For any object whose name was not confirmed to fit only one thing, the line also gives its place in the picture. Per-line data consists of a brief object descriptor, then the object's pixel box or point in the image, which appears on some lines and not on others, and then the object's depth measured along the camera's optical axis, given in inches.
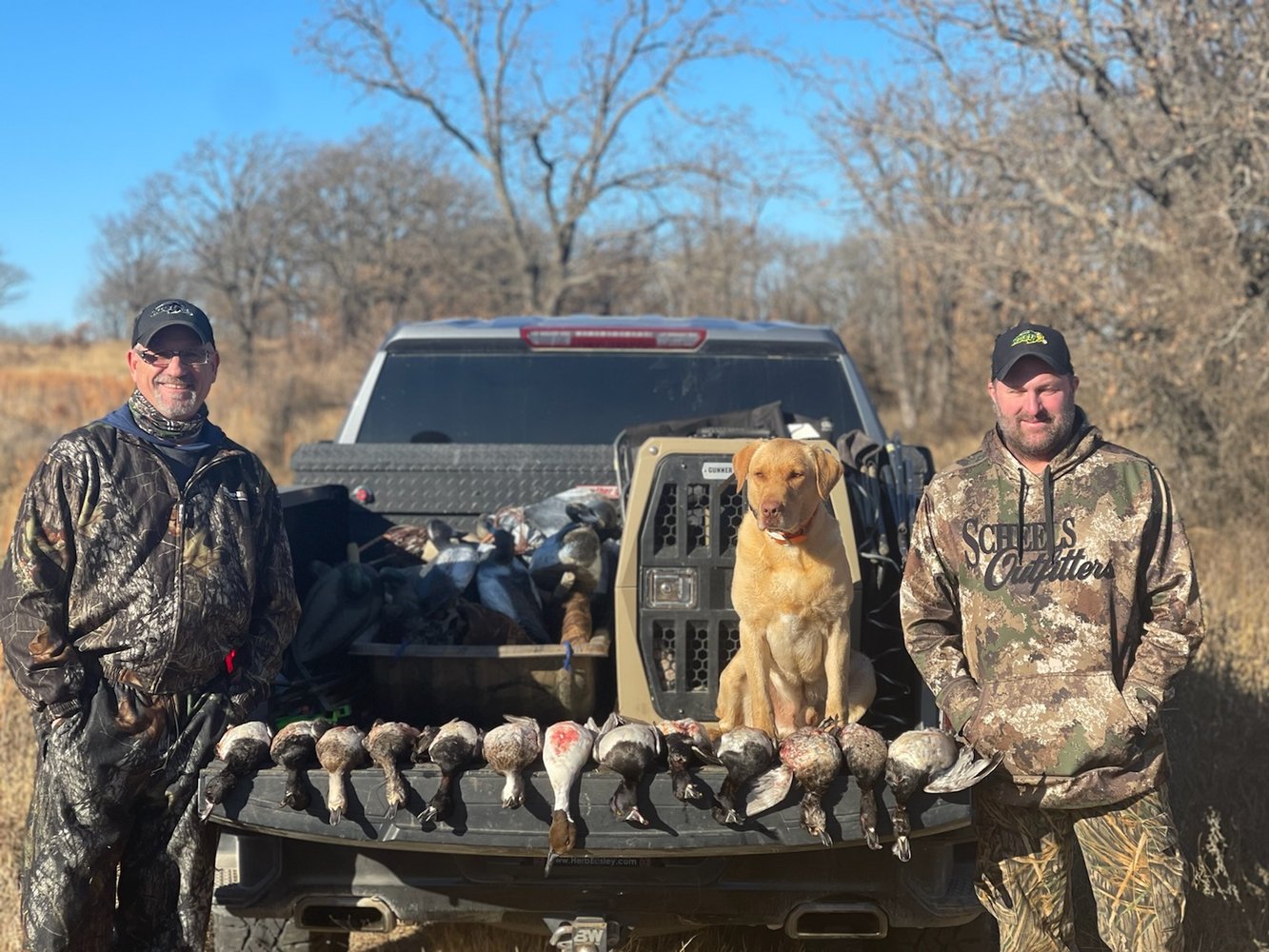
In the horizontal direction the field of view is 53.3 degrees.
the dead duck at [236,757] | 103.1
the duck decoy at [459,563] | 142.5
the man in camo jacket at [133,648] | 107.4
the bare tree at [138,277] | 1648.6
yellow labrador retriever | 118.6
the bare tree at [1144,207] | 362.0
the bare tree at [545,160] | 733.3
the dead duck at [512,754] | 102.3
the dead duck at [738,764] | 101.8
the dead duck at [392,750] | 102.6
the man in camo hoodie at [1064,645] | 104.7
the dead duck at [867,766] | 101.6
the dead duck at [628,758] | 100.3
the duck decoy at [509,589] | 138.6
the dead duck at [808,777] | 101.1
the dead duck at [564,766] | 101.0
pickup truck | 103.7
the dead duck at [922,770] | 101.3
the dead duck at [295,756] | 103.1
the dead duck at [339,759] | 103.0
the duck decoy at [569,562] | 142.1
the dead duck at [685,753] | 101.3
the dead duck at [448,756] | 102.5
